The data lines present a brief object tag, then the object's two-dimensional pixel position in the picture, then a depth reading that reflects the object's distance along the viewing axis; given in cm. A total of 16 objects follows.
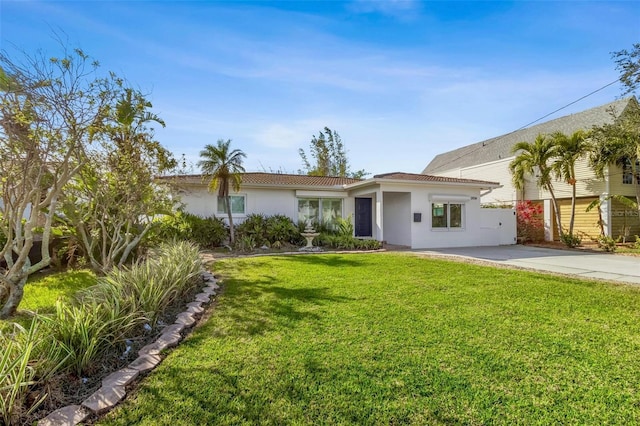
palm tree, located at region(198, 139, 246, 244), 1386
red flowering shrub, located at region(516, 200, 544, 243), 1867
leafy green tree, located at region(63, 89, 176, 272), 691
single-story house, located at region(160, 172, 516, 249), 1542
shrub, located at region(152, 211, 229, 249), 1344
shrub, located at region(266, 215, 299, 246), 1500
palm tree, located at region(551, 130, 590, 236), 1545
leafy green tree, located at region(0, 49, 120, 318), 441
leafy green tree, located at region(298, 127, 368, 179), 4028
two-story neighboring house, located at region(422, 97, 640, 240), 1680
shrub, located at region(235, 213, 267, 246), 1475
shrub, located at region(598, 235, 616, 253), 1418
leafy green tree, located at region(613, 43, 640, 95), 751
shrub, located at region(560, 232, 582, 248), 1568
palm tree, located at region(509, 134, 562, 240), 1636
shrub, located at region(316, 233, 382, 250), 1434
